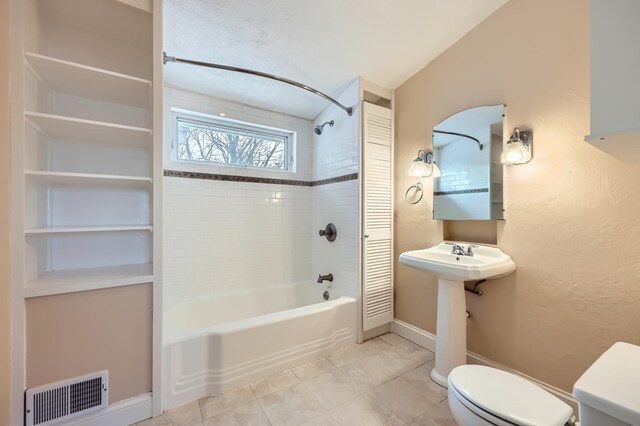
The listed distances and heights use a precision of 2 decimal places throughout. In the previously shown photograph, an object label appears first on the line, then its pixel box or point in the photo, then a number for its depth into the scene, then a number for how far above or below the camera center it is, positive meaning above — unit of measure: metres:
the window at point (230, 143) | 2.43 +0.69
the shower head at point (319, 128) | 2.72 +0.89
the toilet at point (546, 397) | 0.72 -0.76
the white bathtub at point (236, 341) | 1.57 -0.92
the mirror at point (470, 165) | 1.79 +0.35
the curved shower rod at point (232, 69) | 1.60 +0.97
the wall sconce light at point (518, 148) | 1.60 +0.40
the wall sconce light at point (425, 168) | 2.11 +0.36
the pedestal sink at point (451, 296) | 1.64 -0.56
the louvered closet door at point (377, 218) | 2.28 -0.06
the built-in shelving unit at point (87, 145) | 1.32 +0.40
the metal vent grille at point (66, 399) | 1.23 -0.92
